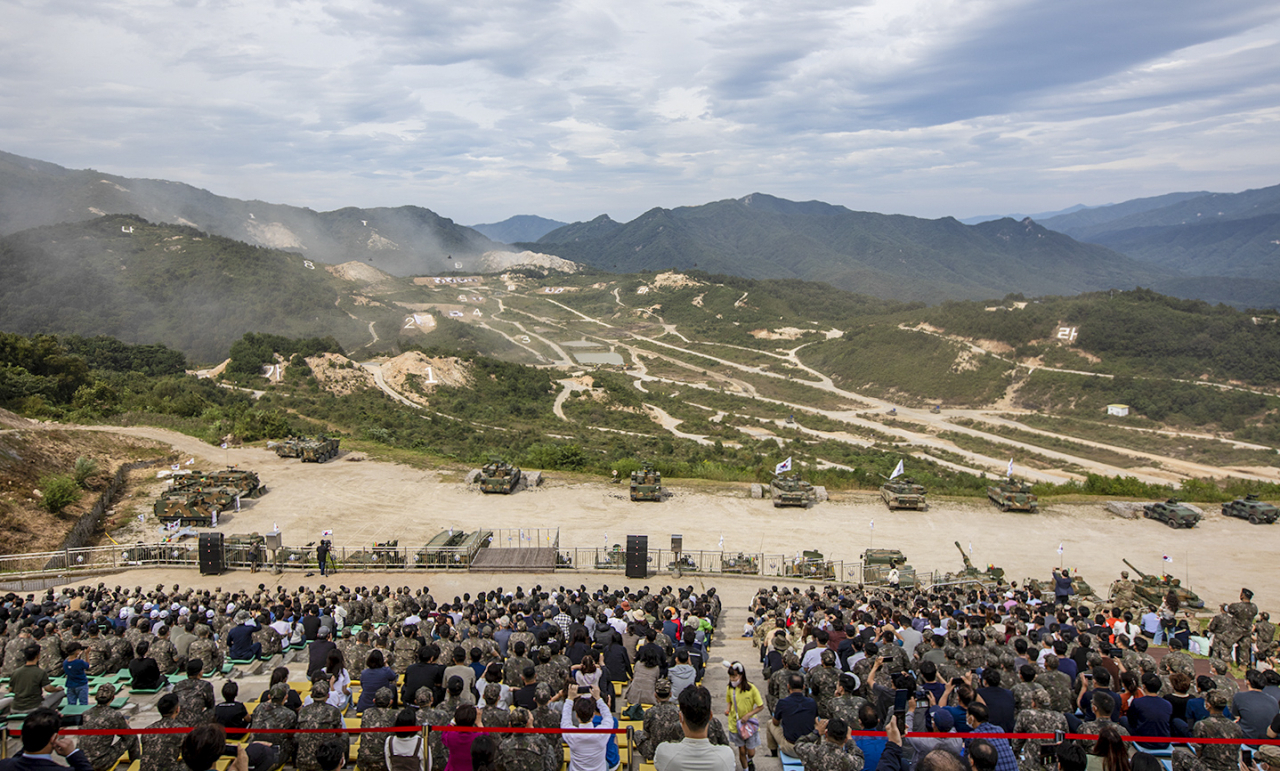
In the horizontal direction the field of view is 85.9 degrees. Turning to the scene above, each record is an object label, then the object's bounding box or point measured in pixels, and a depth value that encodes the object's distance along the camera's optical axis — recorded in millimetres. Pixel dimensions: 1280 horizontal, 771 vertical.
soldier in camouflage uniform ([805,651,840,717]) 9094
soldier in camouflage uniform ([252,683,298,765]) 7969
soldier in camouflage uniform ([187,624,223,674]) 11828
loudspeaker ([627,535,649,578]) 21891
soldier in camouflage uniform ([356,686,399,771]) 7820
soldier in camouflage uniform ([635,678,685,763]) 7930
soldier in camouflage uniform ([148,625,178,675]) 11578
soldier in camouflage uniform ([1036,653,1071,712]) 9164
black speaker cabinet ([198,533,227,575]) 21891
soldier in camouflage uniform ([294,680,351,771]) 7746
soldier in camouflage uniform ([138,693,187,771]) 7578
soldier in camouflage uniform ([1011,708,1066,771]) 7695
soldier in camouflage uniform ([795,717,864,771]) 6625
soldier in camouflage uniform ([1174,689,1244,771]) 7570
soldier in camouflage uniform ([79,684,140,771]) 7824
